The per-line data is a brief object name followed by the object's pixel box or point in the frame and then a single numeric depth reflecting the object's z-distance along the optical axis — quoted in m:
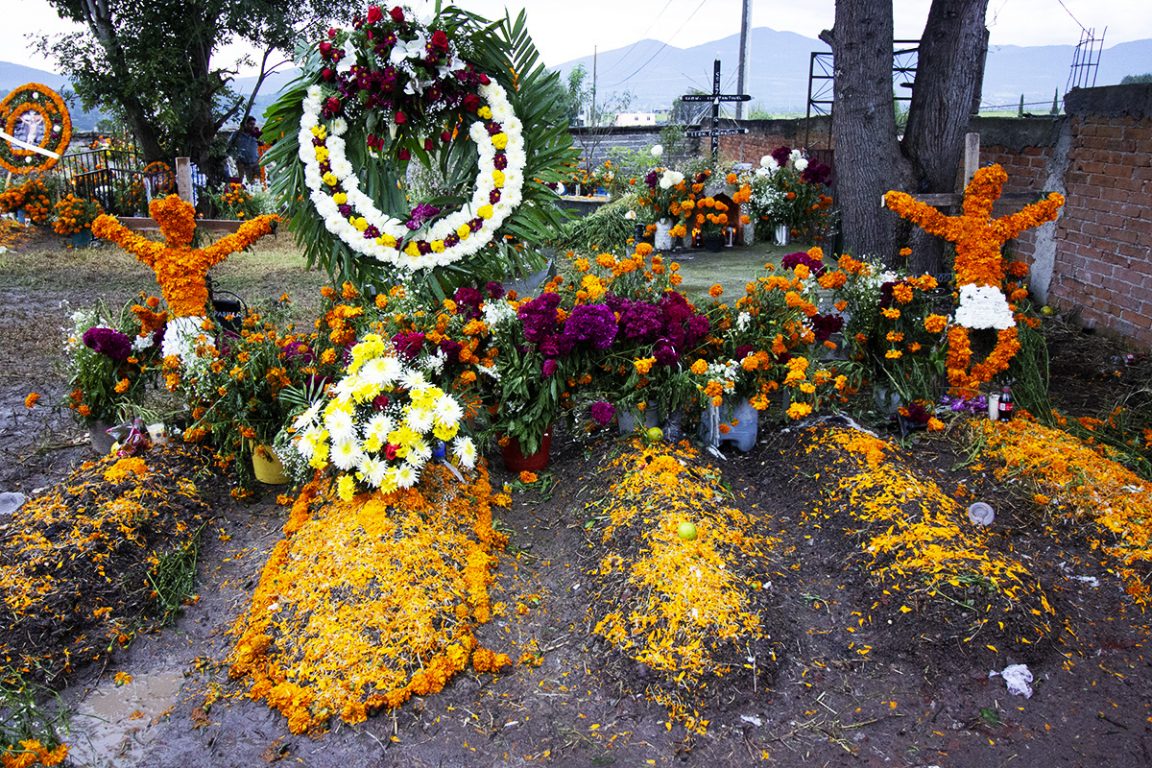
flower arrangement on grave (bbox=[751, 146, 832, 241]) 9.09
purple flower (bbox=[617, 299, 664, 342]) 4.14
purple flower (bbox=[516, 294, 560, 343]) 4.07
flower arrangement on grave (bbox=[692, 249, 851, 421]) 4.21
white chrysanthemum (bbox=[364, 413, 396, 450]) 3.51
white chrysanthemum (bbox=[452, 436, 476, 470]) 3.79
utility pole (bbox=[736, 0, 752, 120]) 22.73
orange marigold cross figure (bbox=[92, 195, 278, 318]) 4.42
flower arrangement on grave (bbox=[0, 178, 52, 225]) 11.52
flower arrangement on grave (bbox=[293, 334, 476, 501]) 3.51
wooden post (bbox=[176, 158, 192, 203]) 4.80
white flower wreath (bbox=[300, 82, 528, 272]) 5.17
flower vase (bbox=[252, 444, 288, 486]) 4.29
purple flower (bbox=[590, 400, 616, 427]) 4.00
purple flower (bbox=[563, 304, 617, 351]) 4.06
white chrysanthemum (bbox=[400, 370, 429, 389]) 3.67
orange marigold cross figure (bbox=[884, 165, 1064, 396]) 4.39
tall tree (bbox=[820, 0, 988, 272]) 5.68
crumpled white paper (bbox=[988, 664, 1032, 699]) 2.72
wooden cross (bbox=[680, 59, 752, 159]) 13.12
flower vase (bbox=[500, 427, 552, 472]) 4.41
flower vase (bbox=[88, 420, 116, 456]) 4.62
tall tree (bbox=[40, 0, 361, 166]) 11.73
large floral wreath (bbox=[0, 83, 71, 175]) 12.62
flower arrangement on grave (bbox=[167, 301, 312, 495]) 4.23
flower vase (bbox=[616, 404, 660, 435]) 4.33
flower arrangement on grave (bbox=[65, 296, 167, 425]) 4.41
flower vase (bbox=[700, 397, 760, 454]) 4.36
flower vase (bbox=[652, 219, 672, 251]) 9.16
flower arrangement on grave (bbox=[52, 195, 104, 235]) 11.07
